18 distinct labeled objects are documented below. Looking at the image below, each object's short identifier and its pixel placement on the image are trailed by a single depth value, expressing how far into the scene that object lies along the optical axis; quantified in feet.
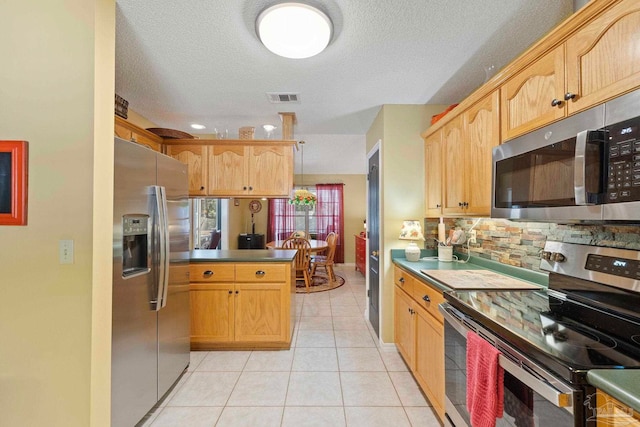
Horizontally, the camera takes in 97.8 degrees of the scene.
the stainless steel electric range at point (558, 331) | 2.67
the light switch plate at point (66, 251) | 4.47
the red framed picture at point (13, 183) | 4.36
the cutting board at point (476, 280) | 5.29
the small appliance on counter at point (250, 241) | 22.36
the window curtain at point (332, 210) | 24.08
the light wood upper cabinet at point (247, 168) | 10.09
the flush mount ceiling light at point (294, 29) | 4.64
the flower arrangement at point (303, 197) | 17.72
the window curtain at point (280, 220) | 24.63
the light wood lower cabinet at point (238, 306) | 8.86
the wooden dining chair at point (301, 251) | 15.42
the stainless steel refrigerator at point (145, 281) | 5.06
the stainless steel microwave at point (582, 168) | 2.93
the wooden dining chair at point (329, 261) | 17.26
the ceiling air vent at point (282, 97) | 8.16
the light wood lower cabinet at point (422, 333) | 5.57
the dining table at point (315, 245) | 16.12
